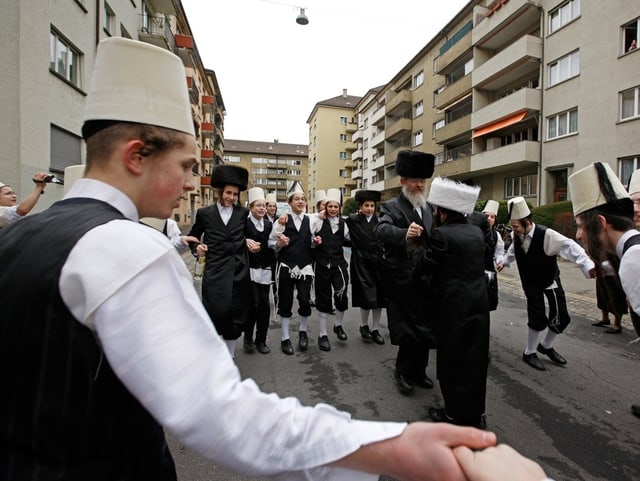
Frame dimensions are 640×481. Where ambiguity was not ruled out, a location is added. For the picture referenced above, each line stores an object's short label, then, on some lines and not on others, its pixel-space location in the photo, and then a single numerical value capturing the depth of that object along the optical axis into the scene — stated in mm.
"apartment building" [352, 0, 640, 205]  17328
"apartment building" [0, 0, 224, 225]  9859
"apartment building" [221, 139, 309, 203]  95375
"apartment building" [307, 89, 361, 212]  69025
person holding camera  4902
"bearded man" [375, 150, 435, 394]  3930
